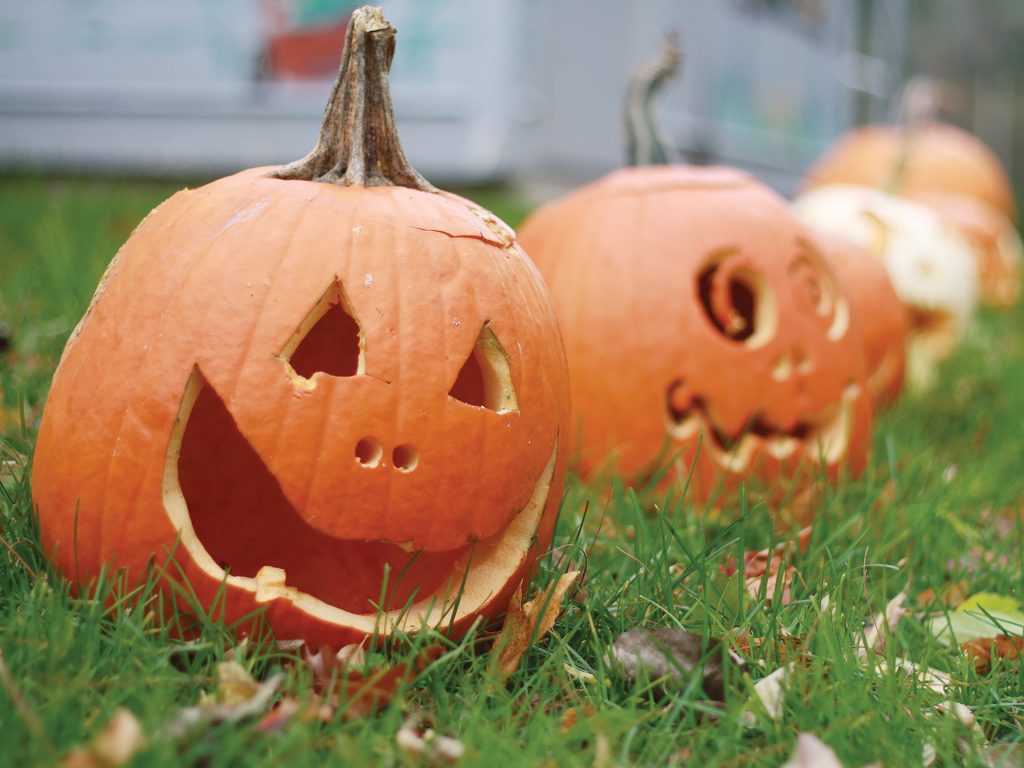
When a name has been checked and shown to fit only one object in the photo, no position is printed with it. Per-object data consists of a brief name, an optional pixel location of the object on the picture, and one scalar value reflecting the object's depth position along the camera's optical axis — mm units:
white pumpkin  1544
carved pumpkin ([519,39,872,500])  1015
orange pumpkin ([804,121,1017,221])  2671
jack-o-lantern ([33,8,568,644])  710
